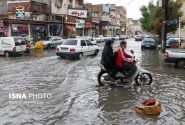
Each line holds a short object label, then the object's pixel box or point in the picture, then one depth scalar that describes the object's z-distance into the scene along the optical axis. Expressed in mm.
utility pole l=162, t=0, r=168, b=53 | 30047
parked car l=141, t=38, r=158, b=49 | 42156
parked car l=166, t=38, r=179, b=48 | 35038
